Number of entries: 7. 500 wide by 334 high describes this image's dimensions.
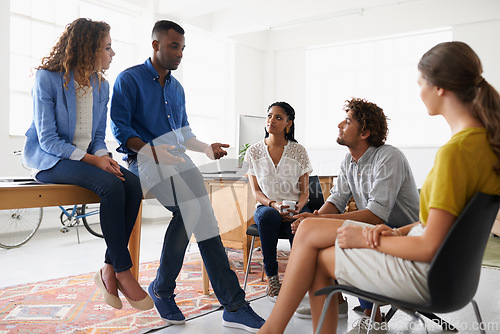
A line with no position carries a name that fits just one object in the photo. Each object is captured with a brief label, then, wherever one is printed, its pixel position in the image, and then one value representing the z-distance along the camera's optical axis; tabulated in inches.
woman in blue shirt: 78.8
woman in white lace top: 118.2
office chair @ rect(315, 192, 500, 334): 43.1
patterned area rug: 86.7
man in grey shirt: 82.1
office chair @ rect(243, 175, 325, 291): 121.1
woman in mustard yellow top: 44.3
